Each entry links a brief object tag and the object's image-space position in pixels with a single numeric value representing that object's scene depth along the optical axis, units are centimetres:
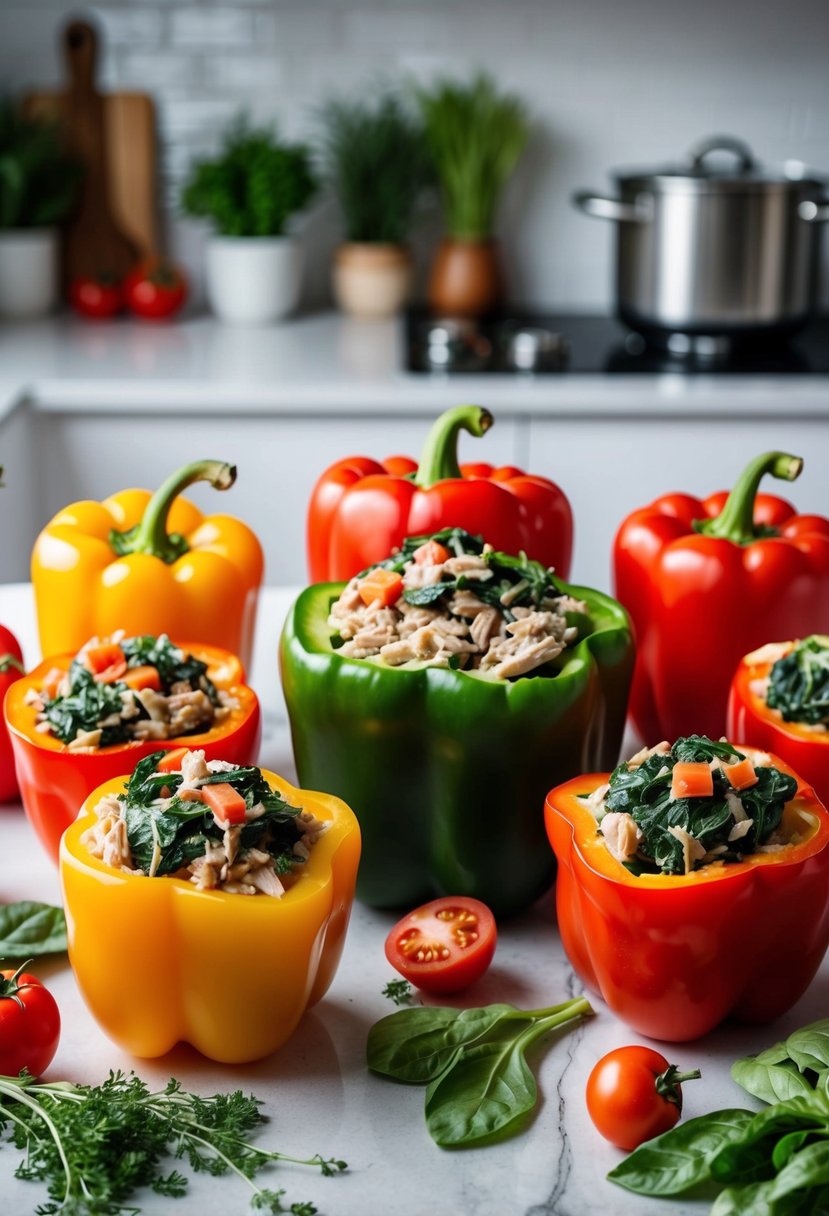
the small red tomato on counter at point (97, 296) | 199
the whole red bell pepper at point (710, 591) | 102
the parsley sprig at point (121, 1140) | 80
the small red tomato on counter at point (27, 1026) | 83
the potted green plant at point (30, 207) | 192
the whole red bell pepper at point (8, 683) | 98
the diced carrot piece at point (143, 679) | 93
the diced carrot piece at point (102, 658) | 94
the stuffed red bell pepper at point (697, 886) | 84
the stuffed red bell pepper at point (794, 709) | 92
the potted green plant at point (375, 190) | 197
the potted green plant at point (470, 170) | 195
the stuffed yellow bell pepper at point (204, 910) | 83
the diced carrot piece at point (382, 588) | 93
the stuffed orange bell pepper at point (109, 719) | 92
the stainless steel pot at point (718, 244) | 164
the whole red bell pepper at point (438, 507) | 104
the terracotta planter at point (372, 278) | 200
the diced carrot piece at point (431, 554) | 94
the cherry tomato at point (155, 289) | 197
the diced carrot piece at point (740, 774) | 85
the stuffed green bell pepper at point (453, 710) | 91
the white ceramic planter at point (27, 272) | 195
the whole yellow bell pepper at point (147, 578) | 104
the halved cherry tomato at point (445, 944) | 88
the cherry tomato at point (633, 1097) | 82
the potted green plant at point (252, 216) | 190
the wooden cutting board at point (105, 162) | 199
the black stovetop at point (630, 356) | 170
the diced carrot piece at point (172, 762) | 87
